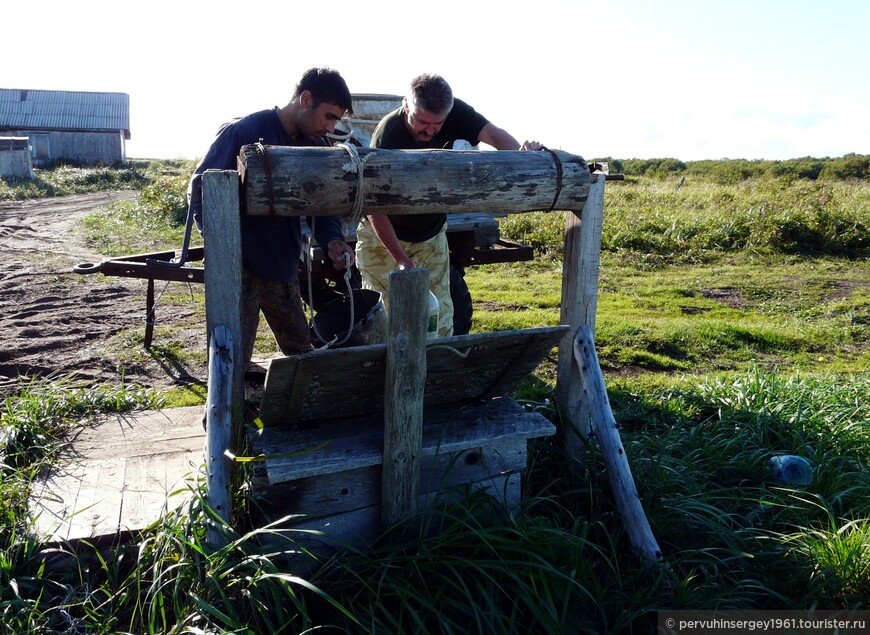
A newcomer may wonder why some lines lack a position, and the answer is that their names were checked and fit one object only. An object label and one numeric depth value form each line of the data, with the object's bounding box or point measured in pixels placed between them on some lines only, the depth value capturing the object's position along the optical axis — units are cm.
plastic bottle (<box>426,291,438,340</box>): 386
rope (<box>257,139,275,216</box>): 270
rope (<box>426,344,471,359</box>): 286
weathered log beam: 273
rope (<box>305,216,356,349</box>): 324
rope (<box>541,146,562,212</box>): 315
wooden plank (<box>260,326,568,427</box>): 273
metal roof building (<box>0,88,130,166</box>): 3584
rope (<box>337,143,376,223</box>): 280
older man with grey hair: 383
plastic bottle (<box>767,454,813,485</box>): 382
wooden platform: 312
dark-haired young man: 355
